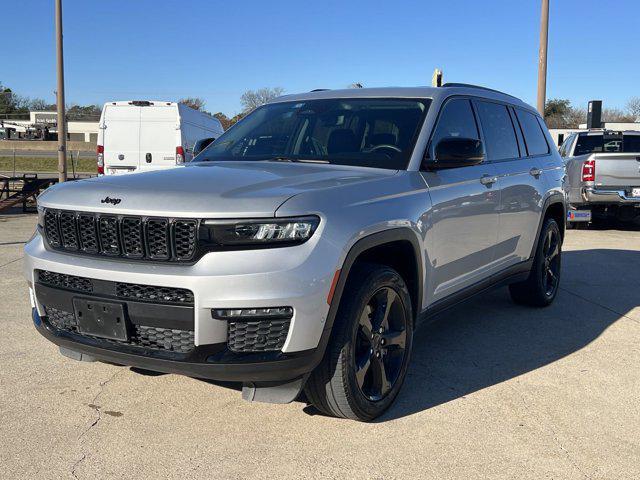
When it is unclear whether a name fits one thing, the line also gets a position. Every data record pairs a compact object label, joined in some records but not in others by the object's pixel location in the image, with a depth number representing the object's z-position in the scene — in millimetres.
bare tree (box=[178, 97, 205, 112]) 83938
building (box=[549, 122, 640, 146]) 42225
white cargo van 13977
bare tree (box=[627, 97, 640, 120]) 91600
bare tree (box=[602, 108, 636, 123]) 89938
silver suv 2916
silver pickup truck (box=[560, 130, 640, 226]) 11742
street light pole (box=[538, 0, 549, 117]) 14414
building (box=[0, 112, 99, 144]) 70875
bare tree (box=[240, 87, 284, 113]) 68400
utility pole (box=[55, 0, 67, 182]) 16172
